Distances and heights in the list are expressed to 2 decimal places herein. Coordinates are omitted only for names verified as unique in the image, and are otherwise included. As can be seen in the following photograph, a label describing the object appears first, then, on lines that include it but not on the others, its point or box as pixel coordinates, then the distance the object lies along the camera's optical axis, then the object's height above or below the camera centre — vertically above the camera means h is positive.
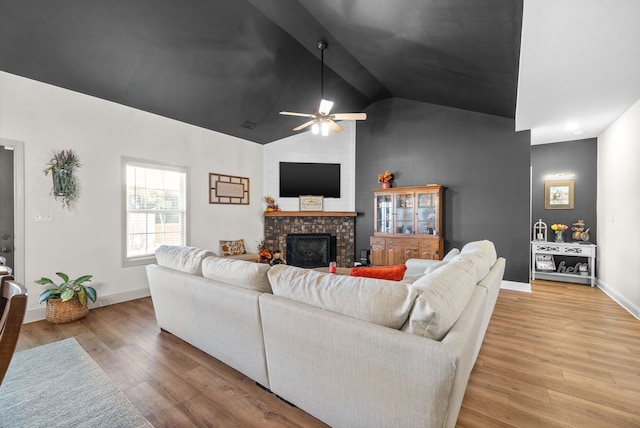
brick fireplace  6.10 -0.41
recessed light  4.17 +1.30
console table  4.64 -0.81
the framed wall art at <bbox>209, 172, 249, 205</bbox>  5.16 +0.40
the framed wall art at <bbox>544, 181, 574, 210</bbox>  5.09 +0.30
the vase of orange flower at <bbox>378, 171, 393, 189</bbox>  5.54 +0.63
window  4.08 +0.03
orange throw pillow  2.13 -0.48
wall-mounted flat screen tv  6.11 +0.69
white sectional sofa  1.16 -0.62
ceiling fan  3.66 +1.28
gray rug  1.62 -1.22
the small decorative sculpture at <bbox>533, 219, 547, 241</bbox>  5.25 -0.38
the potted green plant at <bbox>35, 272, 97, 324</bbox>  3.06 -0.99
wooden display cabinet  4.85 -0.26
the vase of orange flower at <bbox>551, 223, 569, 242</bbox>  4.98 -0.32
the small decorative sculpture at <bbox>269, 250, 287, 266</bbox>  4.89 -0.97
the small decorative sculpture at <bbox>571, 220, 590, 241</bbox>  4.88 -0.37
